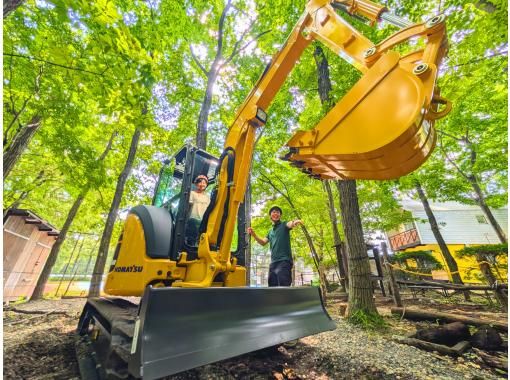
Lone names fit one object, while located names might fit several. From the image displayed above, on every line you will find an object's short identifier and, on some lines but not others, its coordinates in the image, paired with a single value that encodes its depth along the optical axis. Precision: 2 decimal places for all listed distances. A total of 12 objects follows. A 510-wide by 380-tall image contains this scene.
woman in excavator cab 3.21
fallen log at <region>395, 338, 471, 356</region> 3.06
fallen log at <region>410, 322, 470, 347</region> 3.46
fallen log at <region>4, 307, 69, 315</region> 6.08
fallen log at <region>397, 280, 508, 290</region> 5.68
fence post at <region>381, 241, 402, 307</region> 6.11
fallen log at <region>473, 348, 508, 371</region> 2.76
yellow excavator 1.87
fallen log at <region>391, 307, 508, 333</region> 3.78
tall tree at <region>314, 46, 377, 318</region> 4.65
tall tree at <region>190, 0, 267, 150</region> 7.56
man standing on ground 3.99
